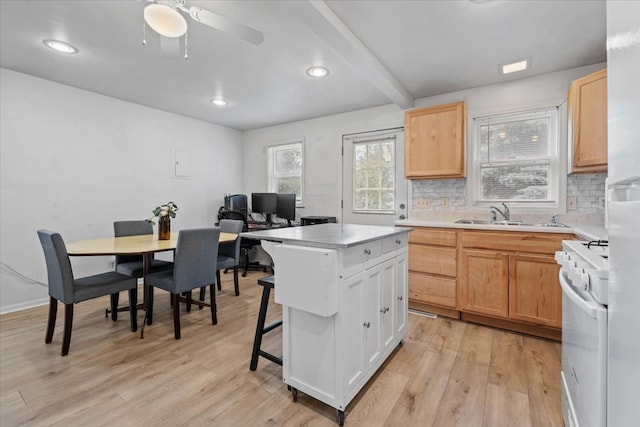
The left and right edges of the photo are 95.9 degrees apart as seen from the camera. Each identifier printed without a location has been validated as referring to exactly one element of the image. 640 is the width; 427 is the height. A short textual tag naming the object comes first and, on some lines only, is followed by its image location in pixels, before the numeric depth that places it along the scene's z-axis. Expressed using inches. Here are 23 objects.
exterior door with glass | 153.1
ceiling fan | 63.4
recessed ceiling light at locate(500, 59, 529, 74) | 106.1
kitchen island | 59.1
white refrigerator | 25.6
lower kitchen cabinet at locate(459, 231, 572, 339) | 94.7
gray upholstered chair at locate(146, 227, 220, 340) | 94.7
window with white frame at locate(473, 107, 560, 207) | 115.2
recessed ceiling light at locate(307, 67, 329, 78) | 114.1
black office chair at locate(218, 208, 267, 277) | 177.7
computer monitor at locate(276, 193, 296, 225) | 175.5
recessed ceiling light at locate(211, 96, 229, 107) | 149.0
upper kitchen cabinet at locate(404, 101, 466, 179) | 120.8
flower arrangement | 116.8
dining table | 88.5
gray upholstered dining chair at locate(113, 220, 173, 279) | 109.0
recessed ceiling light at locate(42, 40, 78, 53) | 96.3
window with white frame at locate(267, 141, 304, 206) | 191.6
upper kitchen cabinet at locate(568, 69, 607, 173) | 88.9
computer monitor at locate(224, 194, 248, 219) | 197.5
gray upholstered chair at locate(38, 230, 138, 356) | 83.1
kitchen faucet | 119.3
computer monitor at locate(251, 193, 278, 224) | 185.6
